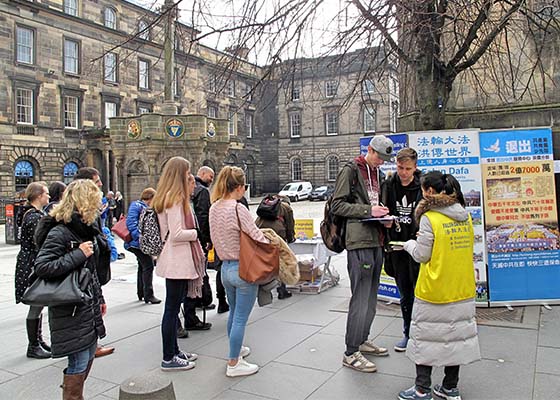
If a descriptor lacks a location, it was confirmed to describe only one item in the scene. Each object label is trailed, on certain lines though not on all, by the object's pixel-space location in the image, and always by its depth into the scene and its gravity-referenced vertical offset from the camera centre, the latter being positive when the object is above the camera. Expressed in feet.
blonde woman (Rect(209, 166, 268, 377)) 13.38 -1.14
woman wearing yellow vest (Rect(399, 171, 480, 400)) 11.03 -2.11
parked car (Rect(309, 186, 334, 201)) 144.25 +3.41
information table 24.66 -3.06
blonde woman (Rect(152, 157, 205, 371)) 13.97 -1.16
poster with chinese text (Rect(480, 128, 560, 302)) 19.65 -0.78
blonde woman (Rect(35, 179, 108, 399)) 10.61 -1.18
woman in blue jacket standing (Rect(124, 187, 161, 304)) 22.98 -2.35
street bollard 8.84 -3.36
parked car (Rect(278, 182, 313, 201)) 142.44 +4.82
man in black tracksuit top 14.84 -0.61
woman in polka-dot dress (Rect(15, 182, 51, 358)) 15.47 -1.60
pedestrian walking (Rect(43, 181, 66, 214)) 17.74 +0.80
